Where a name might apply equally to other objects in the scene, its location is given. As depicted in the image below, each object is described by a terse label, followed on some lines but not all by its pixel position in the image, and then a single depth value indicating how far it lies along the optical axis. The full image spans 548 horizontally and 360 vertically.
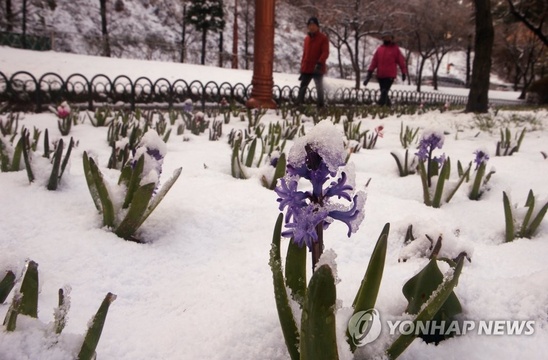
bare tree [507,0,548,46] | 13.00
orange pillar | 7.64
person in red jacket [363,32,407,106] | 10.66
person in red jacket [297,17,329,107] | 8.70
